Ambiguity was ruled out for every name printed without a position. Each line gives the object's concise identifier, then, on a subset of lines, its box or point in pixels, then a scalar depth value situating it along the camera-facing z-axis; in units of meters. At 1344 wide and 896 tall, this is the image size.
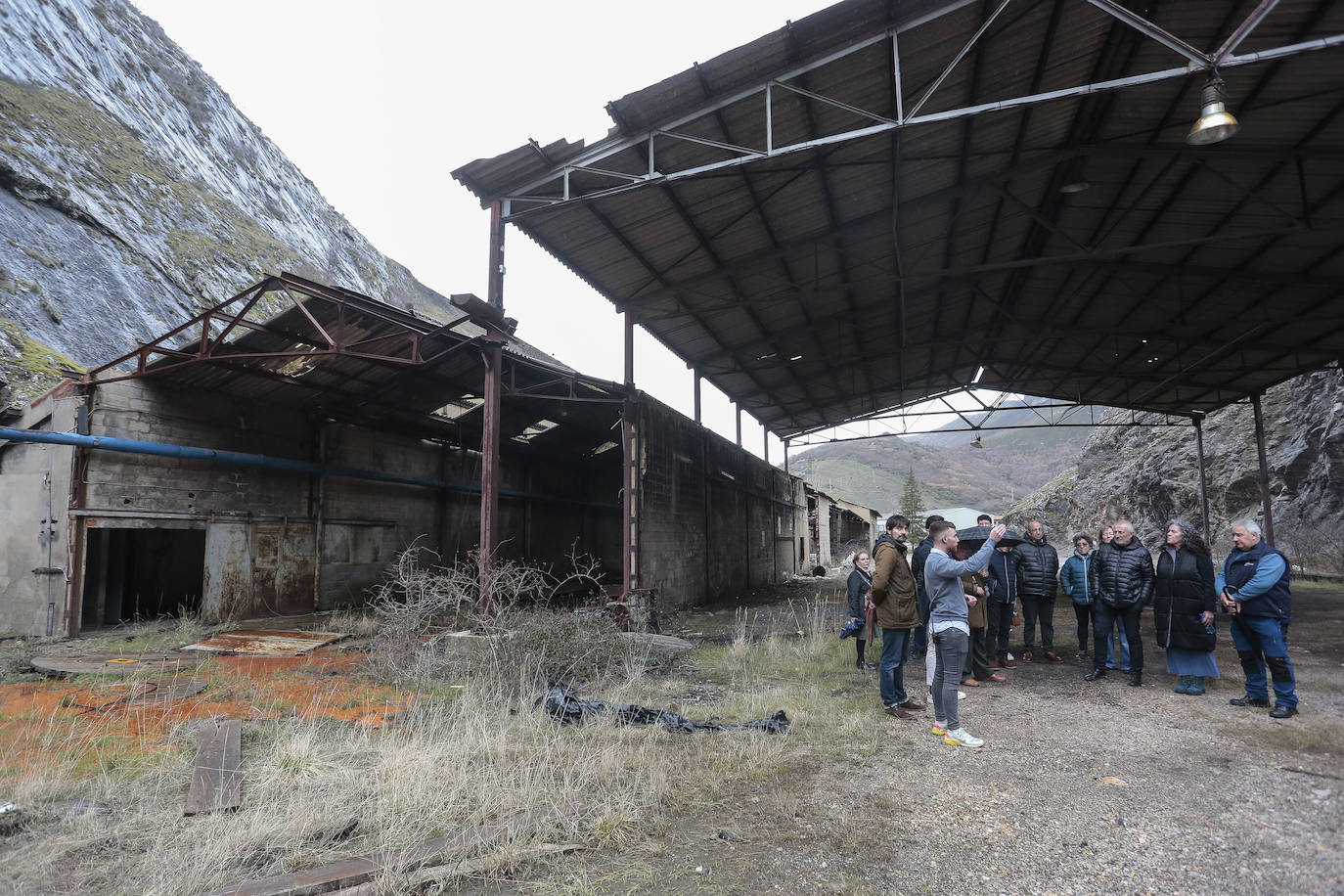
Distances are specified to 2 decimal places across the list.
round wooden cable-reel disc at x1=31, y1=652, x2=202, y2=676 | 6.93
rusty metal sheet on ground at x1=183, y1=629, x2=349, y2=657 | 8.46
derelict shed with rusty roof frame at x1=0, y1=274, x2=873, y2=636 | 9.04
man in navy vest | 5.24
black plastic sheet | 5.09
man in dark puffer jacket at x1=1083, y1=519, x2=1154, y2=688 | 6.48
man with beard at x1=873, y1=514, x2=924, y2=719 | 5.44
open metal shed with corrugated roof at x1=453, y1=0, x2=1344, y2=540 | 7.65
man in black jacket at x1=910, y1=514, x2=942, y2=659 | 7.12
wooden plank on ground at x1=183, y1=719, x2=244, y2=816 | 3.64
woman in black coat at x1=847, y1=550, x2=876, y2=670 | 7.56
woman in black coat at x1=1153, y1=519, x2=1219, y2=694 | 6.04
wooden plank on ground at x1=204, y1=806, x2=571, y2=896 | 2.81
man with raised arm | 4.86
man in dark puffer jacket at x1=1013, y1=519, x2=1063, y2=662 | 7.56
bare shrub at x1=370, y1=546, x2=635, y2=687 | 6.77
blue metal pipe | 8.38
